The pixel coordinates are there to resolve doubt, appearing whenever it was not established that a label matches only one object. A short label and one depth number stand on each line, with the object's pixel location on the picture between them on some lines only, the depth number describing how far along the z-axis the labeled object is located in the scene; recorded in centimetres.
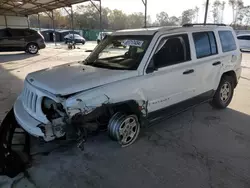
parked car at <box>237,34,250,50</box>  1926
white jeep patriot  278
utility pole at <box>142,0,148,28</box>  1206
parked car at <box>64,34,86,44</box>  2997
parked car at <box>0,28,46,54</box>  1482
